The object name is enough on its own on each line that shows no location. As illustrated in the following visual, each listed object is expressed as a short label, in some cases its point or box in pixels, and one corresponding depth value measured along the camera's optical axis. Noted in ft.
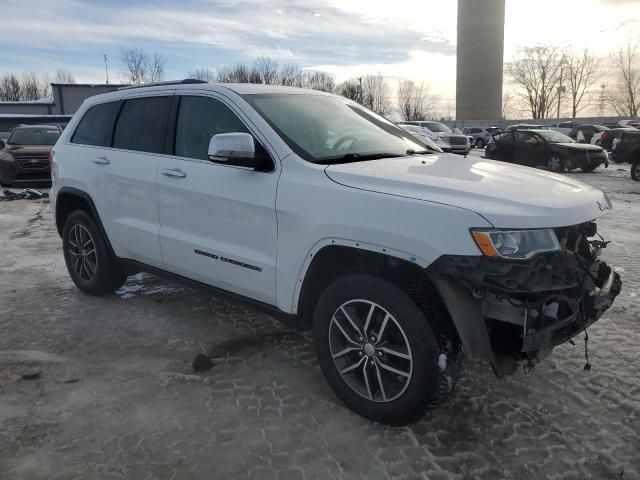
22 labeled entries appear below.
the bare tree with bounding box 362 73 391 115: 228.22
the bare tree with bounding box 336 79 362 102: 208.57
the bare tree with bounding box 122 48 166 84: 161.56
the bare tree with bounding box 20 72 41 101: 248.11
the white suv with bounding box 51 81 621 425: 8.14
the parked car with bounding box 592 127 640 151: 74.31
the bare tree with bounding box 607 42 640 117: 215.92
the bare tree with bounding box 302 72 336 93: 197.59
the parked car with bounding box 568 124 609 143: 104.97
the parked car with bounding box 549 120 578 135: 123.80
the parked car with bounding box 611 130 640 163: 49.62
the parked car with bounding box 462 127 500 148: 123.10
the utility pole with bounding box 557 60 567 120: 248.28
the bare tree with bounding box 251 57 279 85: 179.63
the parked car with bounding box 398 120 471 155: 70.13
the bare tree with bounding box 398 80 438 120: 254.47
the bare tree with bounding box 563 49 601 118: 245.04
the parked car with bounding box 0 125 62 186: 42.75
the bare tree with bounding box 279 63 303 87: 184.65
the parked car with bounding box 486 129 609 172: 56.90
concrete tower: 239.91
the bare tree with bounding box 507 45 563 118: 252.42
